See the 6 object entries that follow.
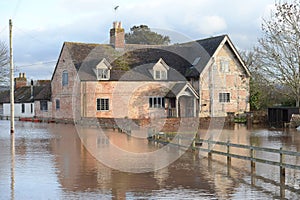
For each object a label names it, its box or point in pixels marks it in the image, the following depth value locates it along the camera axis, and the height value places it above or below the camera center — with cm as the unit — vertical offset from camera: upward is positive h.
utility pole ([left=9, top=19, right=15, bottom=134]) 3419 +210
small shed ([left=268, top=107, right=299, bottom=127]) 4209 -75
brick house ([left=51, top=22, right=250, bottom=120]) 4762 +263
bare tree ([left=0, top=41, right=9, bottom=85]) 5581 +465
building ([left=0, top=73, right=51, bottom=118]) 5662 +118
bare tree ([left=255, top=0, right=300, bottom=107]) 4091 +448
